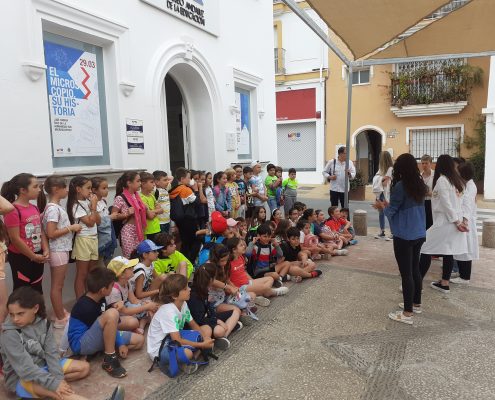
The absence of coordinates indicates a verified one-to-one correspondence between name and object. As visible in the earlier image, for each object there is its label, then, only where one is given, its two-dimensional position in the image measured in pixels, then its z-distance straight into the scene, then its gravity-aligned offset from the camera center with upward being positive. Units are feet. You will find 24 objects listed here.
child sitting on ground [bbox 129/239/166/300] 13.14 -3.80
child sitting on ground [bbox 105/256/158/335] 11.91 -4.30
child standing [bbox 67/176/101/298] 13.38 -1.83
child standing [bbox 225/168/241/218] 21.66 -1.77
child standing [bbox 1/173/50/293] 11.31 -1.94
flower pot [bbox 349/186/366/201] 46.14 -4.34
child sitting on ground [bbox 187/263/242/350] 11.85 -4.79
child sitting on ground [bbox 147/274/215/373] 10.53 -4.40
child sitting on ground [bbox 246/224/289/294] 17.53 -4.35
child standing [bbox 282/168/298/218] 28.30 -2.43
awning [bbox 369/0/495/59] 19.03 +6.14
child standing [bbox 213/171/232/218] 20.75 -1.81
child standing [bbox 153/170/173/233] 17.13 -1.53
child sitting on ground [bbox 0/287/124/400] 8.45 -4.08
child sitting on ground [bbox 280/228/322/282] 18.24 -4.65
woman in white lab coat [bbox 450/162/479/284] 16.87 -3.05
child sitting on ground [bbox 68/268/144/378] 10.43 -4.30
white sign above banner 19.71 +8.06
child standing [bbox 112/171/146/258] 15.05 -1.77
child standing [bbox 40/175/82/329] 12.32 -2.22
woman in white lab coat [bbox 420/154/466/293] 15.02 -2.75
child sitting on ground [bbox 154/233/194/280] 14.62 -3.71
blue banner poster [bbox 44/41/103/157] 15.08 +2.55
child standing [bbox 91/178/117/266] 14.08 -2.14
